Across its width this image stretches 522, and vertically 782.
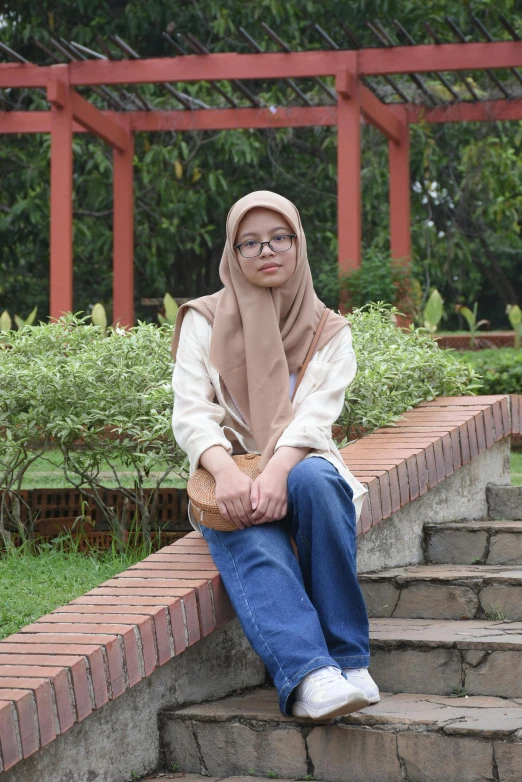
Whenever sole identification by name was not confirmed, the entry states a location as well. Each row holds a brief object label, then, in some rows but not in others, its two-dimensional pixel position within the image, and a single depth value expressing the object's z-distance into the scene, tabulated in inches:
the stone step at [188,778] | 192.3
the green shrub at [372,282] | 709.9
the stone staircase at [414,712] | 181.1
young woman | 187.0
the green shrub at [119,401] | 294.9
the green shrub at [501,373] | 558.7
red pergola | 659.8
